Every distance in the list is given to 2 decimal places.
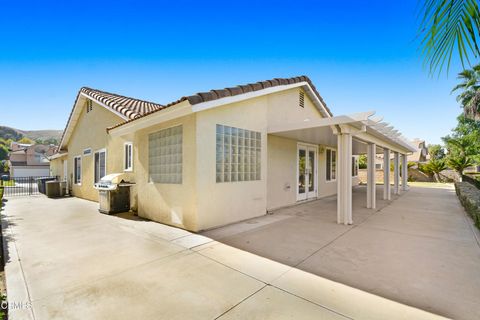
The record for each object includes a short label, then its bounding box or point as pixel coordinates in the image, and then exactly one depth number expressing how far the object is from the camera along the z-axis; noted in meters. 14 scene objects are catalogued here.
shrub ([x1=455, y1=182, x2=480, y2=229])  6.84
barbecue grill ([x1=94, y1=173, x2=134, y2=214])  9.07
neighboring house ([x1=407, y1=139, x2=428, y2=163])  43.03
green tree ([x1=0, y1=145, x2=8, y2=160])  65.91
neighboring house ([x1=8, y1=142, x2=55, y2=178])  43.72
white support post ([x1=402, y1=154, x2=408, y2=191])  17.51
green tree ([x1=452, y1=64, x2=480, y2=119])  20.25
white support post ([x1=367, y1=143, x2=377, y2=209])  9.98
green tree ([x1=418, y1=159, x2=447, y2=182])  27.11
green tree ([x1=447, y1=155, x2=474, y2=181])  25.07
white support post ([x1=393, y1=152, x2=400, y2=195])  15.28
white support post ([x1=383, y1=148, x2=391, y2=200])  12.33
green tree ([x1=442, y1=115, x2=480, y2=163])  26.94
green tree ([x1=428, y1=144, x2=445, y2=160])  47.33
